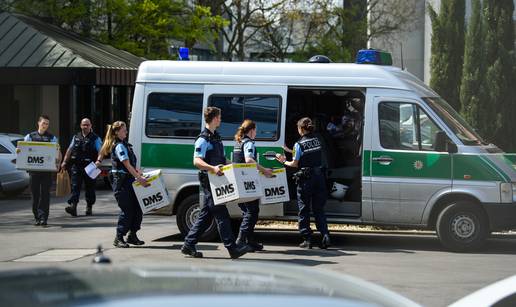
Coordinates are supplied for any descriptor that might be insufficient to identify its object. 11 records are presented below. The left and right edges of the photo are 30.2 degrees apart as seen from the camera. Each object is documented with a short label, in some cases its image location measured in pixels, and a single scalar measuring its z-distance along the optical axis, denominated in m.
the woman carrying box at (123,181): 12.79
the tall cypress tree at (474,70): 22.69
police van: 12.62
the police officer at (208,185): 11.59
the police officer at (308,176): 12.70
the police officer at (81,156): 17.69
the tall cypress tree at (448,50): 25.64
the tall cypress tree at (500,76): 22.55
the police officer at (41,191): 15.37
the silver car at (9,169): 21.59
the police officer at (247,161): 12.12
